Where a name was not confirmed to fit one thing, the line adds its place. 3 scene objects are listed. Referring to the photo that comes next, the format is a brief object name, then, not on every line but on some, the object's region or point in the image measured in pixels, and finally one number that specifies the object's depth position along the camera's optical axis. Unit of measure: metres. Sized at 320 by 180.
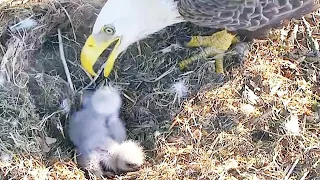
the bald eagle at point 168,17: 2.78
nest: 2.85
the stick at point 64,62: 3.05
